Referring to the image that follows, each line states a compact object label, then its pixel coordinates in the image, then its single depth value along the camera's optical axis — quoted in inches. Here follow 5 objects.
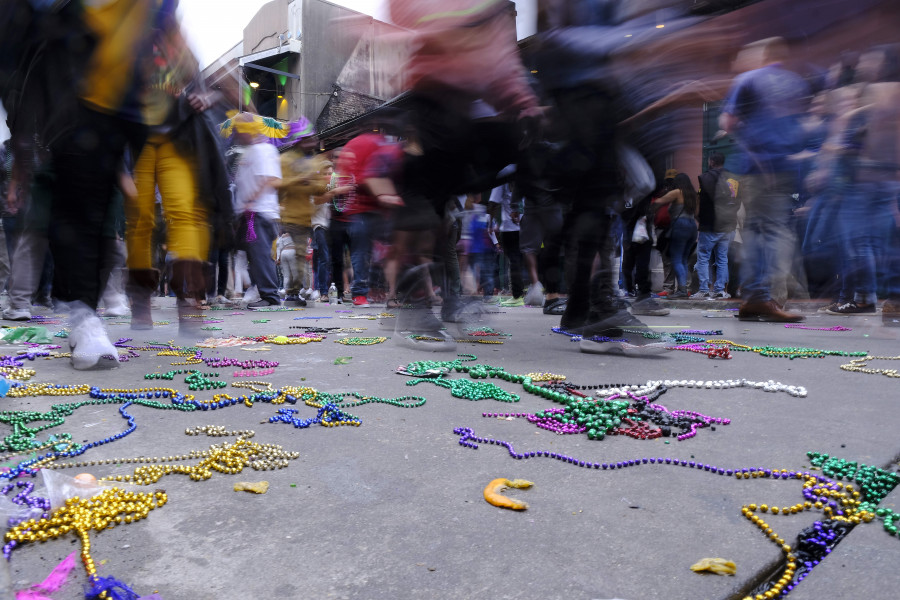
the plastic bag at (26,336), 162.4
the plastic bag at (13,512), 44.8
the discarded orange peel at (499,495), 52.1
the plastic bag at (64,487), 49.3
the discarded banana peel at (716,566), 41.2
